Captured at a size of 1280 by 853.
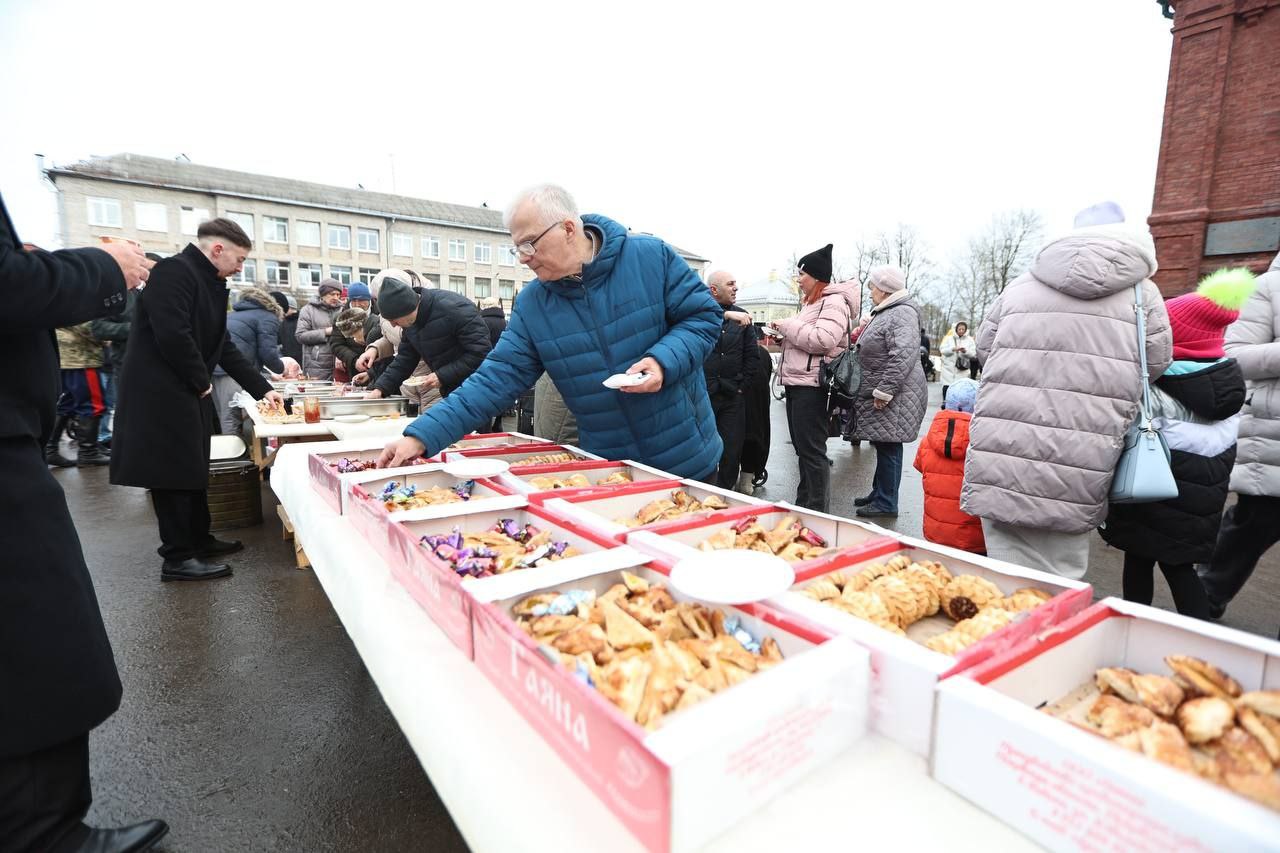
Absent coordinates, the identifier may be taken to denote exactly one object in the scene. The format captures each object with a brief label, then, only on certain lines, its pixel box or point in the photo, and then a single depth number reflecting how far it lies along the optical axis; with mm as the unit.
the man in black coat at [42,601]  1278
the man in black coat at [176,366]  3082
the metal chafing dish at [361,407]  4570
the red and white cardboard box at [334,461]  2037
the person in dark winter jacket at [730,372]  5004
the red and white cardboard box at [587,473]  1994
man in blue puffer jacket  2139
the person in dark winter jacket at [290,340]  8953
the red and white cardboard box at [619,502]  1537
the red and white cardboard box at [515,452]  2598
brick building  9555
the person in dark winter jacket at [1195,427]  2156
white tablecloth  718
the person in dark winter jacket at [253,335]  6211
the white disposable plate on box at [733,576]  1046
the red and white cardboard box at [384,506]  1588
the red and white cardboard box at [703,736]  653
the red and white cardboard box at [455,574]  1121
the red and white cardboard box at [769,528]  1251
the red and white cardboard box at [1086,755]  588
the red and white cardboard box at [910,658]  818
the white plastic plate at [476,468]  2027
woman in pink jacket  4469
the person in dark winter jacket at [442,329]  4141
